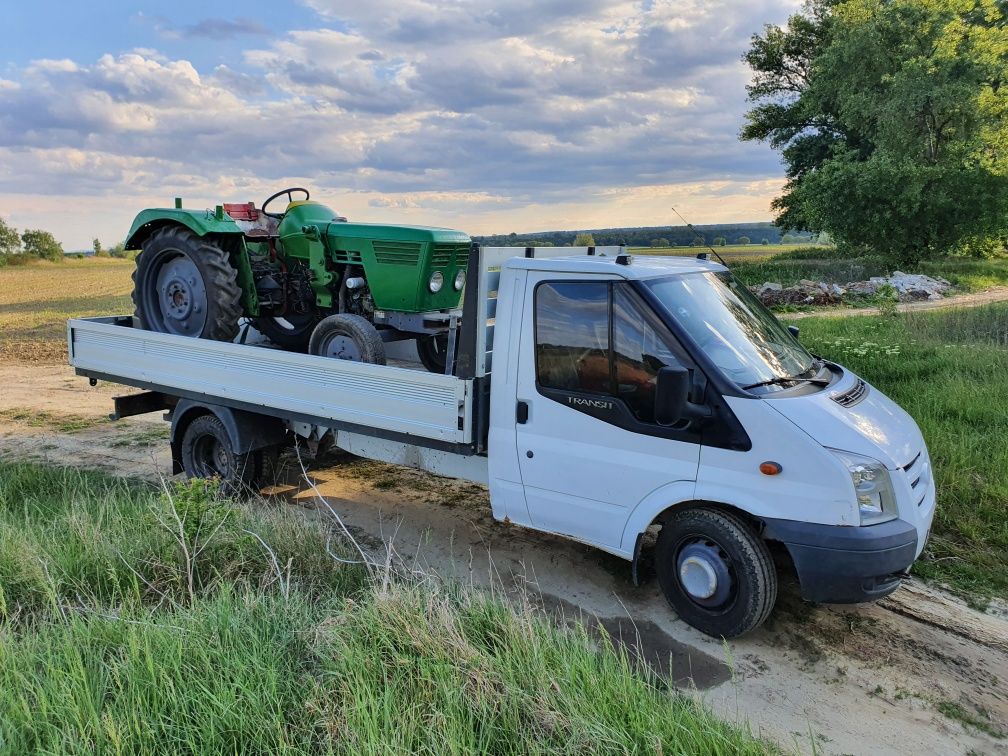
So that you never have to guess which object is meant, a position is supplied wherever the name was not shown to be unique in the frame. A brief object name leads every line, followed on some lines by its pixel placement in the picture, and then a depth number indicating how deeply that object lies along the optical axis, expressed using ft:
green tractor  19.52
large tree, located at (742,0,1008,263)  77.97
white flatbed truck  11.94
